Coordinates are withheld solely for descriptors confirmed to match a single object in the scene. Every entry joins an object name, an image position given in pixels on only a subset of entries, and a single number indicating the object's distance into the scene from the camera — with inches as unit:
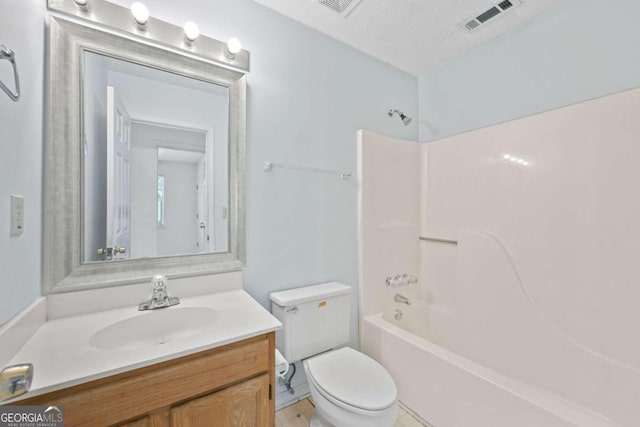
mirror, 42.8
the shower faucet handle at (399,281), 82.2
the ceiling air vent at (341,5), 61.8
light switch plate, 32.5
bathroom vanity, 29.5
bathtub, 45.6
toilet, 46.8
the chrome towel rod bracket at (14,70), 26.0
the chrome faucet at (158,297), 46.4
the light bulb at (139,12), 46.1
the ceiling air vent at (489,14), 63.9
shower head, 83.8
